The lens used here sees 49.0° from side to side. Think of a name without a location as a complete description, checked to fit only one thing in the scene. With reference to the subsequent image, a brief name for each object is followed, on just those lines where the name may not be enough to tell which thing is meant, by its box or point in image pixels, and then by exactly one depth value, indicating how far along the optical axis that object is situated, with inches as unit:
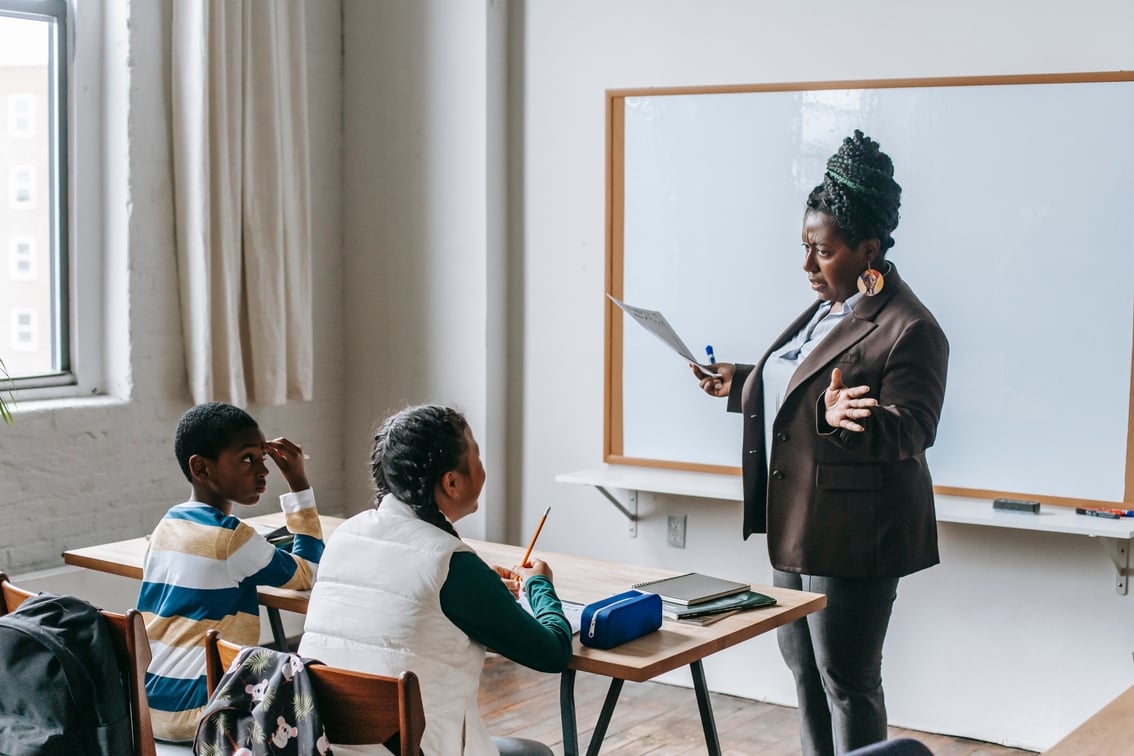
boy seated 92.7
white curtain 156.9
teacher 120.1
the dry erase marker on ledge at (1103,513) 130.2
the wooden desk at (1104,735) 65.7
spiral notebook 96.3
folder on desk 94.3
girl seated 77.5
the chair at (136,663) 78.1
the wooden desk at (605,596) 84.3
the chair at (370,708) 68.7
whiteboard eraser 133.6
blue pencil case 86.4
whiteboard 132.0
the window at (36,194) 149.1
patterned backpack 69.5
